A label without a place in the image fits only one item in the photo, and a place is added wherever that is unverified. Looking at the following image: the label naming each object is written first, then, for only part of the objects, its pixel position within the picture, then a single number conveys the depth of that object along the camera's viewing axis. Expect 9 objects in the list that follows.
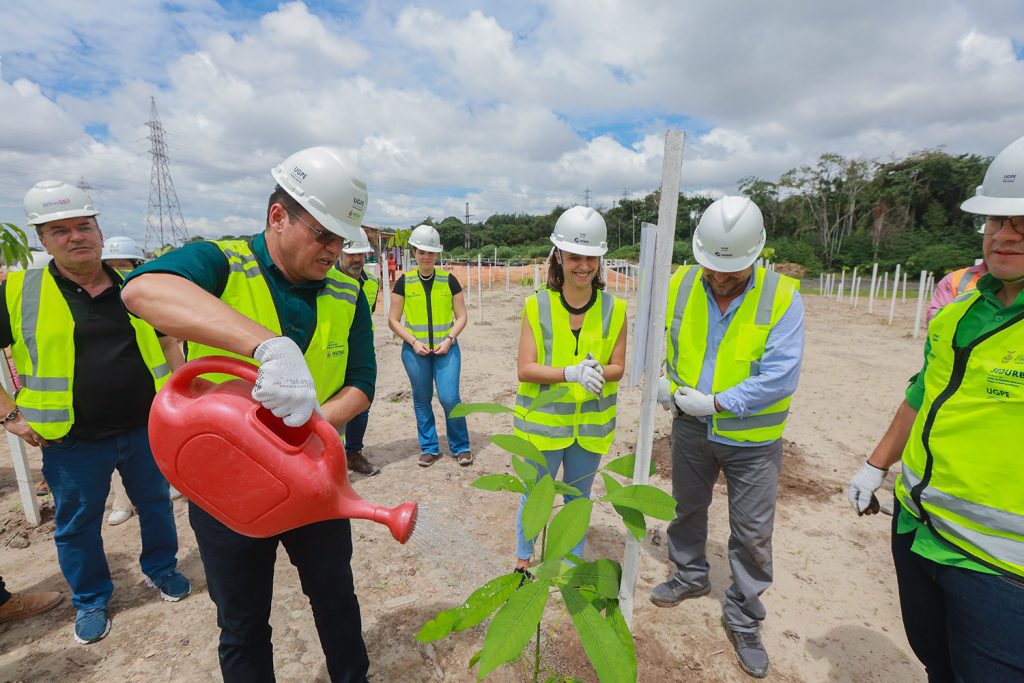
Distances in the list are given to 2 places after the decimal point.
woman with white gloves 2.23
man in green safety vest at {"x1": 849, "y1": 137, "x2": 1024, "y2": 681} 1.19
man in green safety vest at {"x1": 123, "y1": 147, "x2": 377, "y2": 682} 1.13
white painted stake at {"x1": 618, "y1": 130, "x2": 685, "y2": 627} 1.20
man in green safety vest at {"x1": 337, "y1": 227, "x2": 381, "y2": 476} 3.93
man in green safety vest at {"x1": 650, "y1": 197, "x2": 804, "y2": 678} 1.98
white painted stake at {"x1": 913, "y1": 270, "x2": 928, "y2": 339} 9.89
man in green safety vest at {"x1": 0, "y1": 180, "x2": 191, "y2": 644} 2.11
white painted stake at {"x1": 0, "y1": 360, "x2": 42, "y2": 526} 2.96
